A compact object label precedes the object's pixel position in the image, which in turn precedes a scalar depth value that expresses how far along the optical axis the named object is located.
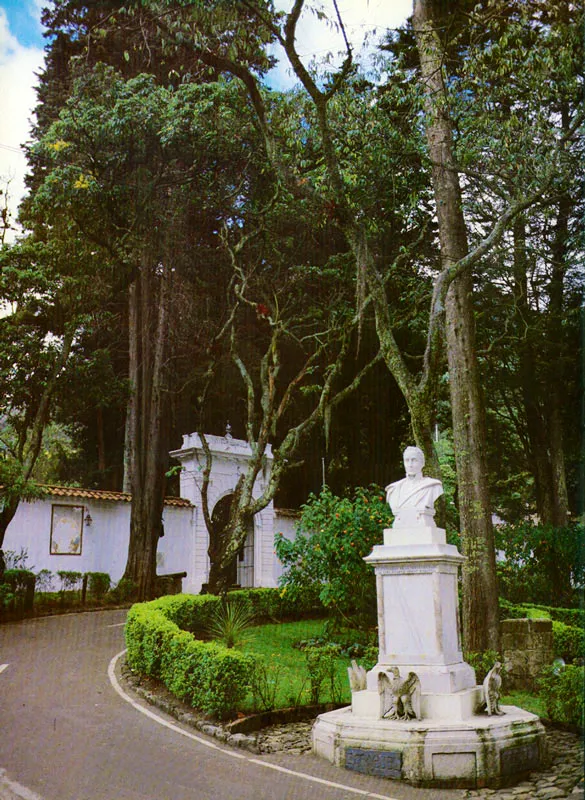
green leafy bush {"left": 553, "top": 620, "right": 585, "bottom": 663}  12.63
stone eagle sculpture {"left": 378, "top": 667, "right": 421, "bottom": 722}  7.54
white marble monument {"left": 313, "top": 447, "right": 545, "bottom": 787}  7.03
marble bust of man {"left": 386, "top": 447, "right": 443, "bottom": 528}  8.52
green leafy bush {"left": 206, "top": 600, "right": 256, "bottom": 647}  12.19
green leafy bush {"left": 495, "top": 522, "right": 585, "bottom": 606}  18.67
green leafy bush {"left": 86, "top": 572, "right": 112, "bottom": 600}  22.16
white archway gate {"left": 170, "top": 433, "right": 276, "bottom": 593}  25.73
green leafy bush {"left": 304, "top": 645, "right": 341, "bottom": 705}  9.78
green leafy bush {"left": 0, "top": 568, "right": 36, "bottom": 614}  18.42
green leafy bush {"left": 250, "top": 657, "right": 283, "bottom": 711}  9.52
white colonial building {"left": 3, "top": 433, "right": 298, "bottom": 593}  22.72
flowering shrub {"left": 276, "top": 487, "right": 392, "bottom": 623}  13.93
